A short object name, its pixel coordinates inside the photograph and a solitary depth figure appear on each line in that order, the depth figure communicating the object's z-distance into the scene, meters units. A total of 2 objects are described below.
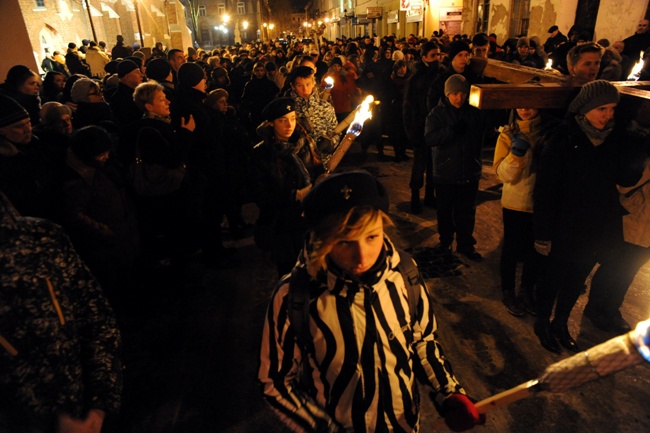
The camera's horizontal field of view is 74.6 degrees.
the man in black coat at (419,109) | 6.38
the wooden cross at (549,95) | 2.96
